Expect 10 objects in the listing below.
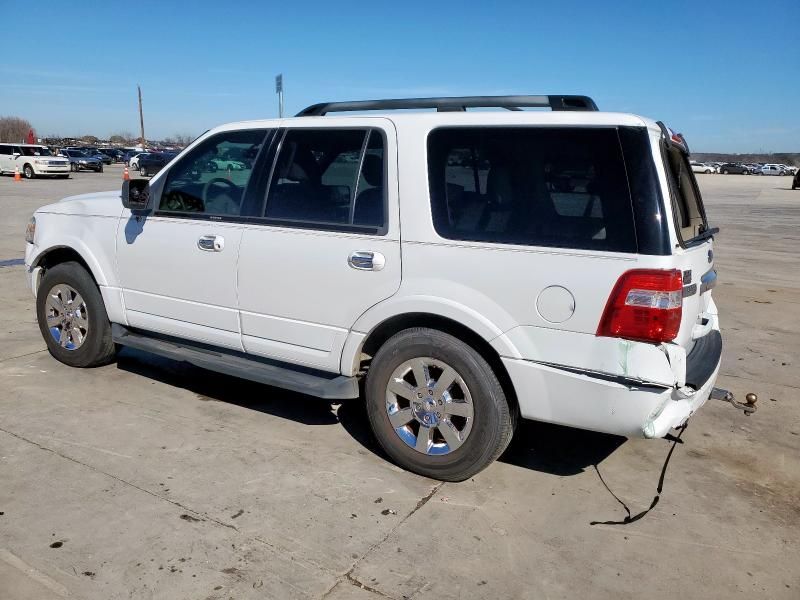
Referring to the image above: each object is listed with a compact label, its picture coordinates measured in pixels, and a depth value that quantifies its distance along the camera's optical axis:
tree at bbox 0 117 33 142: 121.20
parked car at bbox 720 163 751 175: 84.00
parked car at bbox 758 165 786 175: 84.71
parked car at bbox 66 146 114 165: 54.90
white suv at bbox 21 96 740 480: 3.28
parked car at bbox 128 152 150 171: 45.73
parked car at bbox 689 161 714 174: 79.62
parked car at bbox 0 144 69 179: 33.91
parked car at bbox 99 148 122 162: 62.88
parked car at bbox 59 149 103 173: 43.75
